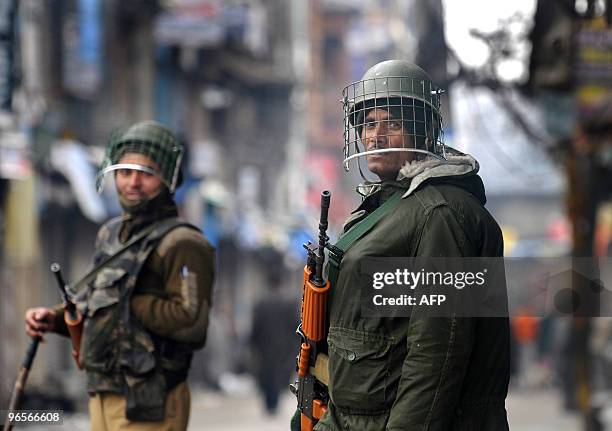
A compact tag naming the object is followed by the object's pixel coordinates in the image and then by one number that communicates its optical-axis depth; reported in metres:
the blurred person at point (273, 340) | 34.84
